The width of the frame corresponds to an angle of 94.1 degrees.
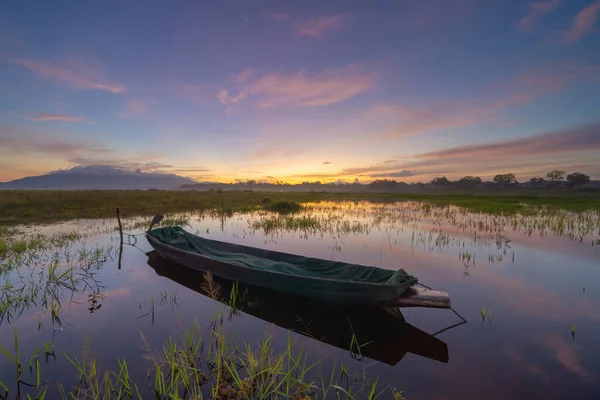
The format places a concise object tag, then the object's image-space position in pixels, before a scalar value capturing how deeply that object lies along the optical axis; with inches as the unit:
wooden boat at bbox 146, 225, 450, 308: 202.1
